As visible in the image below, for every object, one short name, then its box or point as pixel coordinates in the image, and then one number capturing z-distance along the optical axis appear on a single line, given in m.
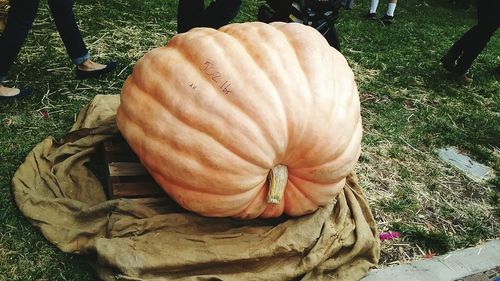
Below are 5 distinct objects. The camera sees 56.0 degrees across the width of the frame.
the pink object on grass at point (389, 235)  2.77
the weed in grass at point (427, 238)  2.80
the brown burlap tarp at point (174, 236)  2.14
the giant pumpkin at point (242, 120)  2.06
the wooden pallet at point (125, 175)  2.47
